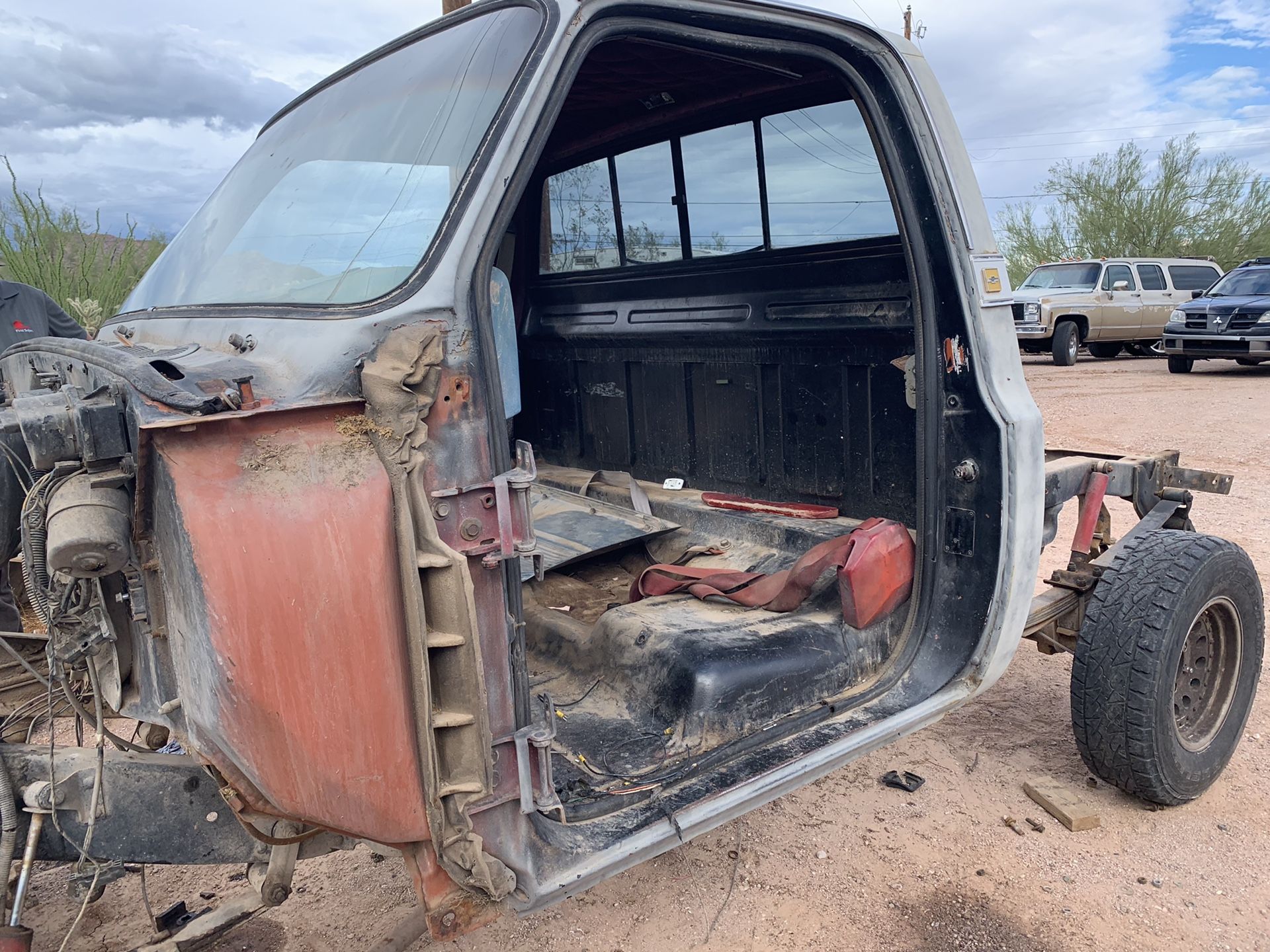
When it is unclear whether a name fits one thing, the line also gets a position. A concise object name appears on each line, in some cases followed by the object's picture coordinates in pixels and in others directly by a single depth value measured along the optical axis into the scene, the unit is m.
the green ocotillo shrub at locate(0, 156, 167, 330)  8.55
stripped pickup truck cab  1.56
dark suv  13.25
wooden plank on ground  2.97
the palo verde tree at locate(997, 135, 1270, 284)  23.02
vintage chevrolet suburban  16.02
